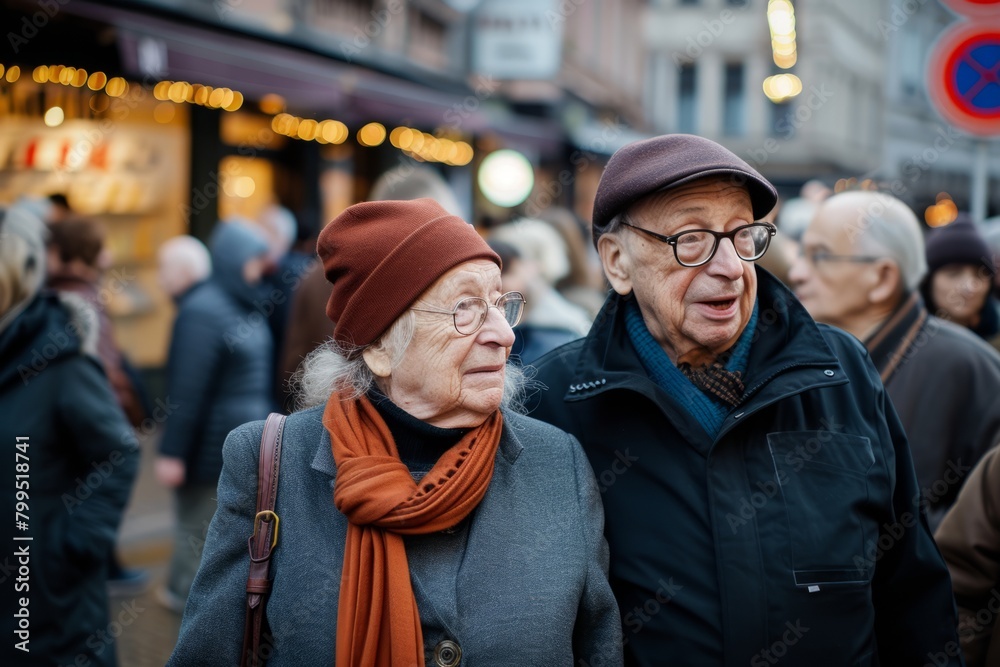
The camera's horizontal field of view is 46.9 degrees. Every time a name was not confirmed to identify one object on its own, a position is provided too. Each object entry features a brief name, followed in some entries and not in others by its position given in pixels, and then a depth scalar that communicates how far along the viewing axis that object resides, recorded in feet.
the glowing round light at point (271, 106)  45.53
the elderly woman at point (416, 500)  7.82
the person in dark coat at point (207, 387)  20.68
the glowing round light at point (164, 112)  39.69
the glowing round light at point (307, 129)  49.42
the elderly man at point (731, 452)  8.23
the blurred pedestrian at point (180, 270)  24.63
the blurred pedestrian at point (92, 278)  21.65
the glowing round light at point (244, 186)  45.65
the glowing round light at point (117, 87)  35.94
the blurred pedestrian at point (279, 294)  23.17
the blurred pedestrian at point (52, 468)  12.09
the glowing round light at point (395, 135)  58.29
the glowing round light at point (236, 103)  42.20
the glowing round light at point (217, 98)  40.67
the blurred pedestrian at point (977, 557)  10.07
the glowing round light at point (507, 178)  41.47
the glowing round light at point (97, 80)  34.88
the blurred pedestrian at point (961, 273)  18.15
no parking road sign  17.43
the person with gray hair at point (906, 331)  12.55
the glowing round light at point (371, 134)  56.95
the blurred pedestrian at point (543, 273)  18.26
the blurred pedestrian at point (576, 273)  21.66
